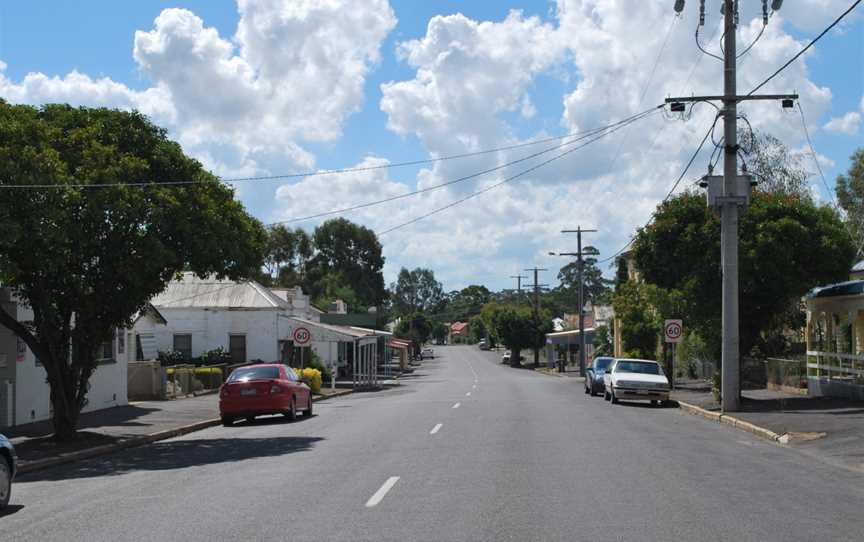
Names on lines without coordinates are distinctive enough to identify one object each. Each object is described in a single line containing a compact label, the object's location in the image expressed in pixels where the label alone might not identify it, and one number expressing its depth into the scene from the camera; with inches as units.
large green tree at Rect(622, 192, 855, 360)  975.6
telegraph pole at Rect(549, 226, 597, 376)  2416.3
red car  912.9
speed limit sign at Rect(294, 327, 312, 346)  1364.4
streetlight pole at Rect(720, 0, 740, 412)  927.0
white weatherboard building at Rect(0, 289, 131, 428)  852.6
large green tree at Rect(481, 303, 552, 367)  3730.3
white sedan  1120.2
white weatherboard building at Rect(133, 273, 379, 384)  1855.3
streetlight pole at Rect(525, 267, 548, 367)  3484.3
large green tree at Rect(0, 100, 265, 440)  644.1
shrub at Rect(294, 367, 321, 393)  1499.1
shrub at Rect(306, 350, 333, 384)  1843.3
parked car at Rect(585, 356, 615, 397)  1371.8
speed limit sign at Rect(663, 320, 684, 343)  1240.2
